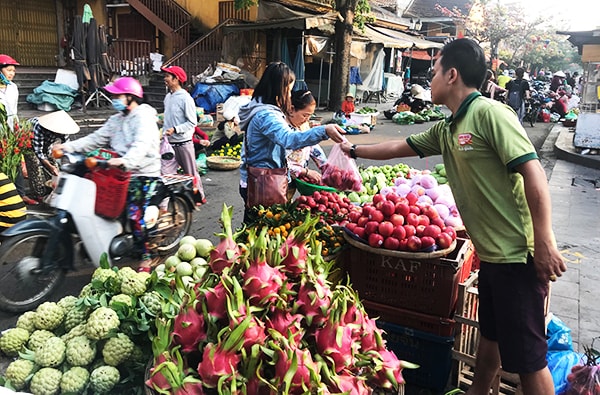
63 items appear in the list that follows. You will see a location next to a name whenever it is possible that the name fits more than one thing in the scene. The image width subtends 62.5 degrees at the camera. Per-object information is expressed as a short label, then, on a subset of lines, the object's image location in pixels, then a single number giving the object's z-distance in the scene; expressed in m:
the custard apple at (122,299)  2.73
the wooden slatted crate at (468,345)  3.04
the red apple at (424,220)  3.42
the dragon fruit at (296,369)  1.69
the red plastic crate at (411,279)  3.22
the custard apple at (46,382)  2.46
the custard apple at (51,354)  2.54
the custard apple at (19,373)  2.55
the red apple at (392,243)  3.28
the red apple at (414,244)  3.23
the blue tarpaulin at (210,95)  16.11
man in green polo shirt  2.30
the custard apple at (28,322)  3.00
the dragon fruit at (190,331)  1.86
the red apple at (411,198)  3.70
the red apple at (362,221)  3.53
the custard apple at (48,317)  2.90
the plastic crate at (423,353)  3.26
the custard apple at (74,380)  2.44
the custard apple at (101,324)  2.51
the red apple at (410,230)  3.31
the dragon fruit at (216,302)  1.89
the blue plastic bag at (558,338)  3.14
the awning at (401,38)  22.31
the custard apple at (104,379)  2.39
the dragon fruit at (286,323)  1.87
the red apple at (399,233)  3.30
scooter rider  4.43
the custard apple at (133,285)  2.87
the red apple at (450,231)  3.39
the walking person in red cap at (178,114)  7.00
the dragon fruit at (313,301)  1.96
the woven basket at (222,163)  10.05
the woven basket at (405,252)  3.18
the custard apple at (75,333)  2.66
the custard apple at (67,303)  2.98
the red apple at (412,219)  3.41
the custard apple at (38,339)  2.81
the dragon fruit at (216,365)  1.70
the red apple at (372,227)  3.40
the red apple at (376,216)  3.45
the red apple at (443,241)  3.27
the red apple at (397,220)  3.39
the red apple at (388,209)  3.50
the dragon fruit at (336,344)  1.88
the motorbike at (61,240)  3.98
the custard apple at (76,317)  2.81
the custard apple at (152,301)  2.65
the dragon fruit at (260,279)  1.91
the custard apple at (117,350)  2.47
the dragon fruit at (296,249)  2.10
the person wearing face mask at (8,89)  6.68
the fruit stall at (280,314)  1.77
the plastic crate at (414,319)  3.25
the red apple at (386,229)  3.33
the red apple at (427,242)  3.22
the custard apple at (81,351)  2.51
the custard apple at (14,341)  2.93
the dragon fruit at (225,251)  2.10
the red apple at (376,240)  3.32
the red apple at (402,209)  3.49
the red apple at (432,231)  3.29
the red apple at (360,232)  3.46
